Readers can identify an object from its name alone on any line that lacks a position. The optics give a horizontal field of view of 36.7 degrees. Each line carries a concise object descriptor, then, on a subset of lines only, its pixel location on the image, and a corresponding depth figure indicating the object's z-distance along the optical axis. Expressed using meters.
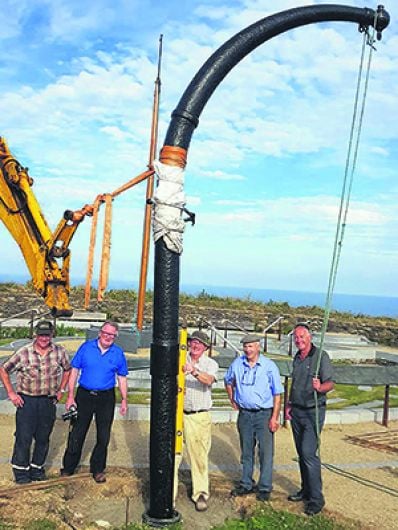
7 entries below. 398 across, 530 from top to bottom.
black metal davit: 5.28
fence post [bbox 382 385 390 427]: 9.95
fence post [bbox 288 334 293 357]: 17.39
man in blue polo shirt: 6.30
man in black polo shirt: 5.87
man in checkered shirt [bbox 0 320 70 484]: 6.30
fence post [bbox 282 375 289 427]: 9.41
